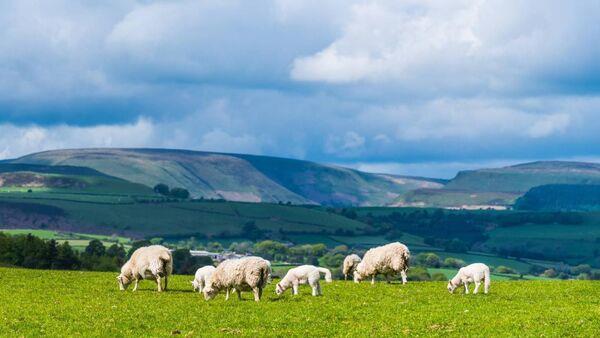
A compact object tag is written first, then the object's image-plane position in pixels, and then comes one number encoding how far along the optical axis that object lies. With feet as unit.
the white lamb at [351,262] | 178.50
